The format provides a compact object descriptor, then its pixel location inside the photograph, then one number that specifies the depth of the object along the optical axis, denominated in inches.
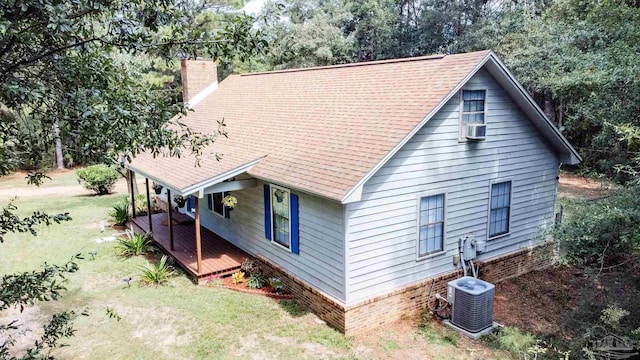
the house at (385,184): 334.0
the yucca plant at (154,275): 417.7
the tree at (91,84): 145.2
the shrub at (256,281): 404.5
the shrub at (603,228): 266.2
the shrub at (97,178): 860.0
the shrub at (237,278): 415.5
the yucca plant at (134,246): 499.5
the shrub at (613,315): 246.4
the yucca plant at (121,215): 636.7
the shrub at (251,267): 419.8
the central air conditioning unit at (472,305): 334.3
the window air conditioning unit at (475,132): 374.3
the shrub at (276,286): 392.8
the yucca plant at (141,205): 673.0
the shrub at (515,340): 290.8
